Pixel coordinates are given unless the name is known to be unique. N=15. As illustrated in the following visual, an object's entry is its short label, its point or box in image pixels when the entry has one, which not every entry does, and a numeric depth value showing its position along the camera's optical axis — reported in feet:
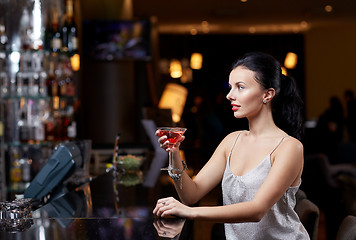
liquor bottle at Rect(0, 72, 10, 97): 16.06
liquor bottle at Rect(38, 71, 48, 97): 16.34
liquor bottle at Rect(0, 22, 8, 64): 15.78
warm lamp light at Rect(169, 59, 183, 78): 37.14
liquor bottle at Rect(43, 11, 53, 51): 16.44
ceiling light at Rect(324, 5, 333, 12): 33.83
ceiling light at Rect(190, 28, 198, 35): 44.19
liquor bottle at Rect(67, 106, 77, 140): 16.35
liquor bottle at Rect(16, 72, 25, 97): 16.12
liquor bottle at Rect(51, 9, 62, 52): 16.33
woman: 5.54
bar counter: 5.71
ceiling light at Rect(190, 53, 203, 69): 41.47
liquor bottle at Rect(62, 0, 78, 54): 17.04
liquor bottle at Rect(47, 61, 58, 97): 16.60
